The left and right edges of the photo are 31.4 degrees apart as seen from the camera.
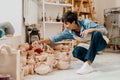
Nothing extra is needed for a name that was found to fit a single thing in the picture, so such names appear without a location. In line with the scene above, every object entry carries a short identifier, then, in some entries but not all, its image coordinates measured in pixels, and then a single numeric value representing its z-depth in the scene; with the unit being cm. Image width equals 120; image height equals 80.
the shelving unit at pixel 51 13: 391
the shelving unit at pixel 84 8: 483
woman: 239
